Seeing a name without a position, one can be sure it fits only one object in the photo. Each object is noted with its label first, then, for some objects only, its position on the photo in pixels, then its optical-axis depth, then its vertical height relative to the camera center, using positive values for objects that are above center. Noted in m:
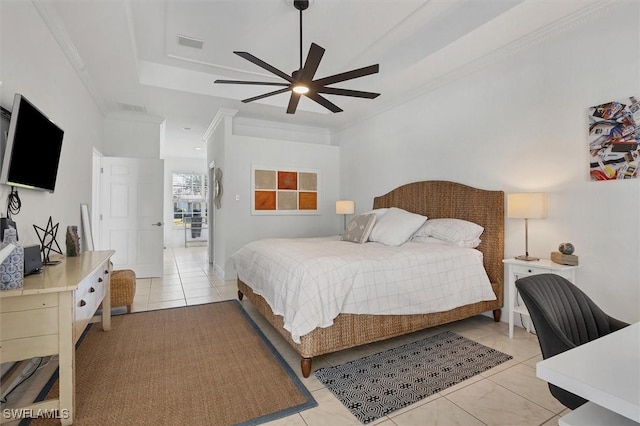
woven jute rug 1.77 -1.14
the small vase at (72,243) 2.65 -0.29
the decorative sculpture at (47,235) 2.27 -0.22
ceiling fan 2.33 +1.08
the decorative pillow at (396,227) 3.41 -0.17
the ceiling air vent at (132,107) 4.77 +1.59
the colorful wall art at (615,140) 2.34 +0.58
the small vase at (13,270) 1.52 -0.30
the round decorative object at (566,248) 2.56 -0.28
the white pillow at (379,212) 3.98 +0.00
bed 2.22 -0.76
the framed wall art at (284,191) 5.34 +0.36
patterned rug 1.90 -1.13
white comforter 2.18 -0.54
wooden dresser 1.52 -0.59
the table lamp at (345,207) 5.21 +0.08
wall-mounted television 1.90 +0.41
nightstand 2.54 -0.48
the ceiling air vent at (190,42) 3.34 +1.83
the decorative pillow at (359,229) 3.64 -0.20
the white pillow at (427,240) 3.32 -0.30
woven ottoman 3.37 -0.87
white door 5.05 -0.05
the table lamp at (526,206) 2.69 +0.06
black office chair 1.26 -0.46
